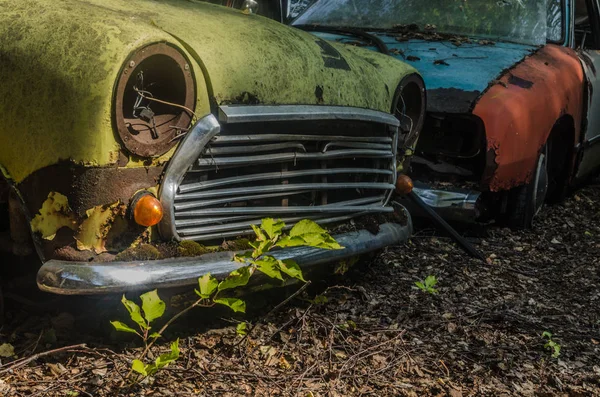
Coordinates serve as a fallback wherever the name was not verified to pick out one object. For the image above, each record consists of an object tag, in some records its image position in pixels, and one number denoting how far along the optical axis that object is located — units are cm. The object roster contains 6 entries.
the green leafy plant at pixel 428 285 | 357
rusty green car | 219
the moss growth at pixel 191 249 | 243
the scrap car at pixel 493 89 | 421
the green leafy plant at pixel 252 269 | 223
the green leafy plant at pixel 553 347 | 293
